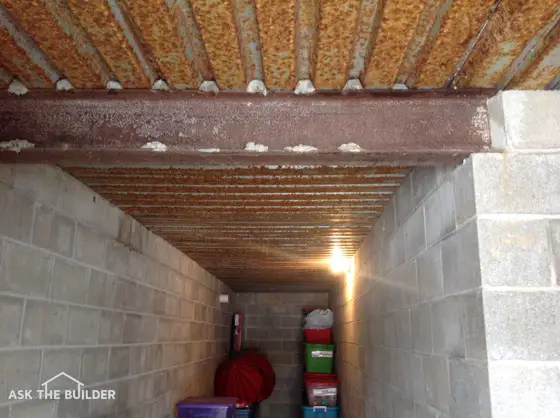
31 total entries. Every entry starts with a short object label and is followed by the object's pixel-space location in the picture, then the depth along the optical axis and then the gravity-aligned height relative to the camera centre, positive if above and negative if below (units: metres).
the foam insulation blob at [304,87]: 1.59 +0.76
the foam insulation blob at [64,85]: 1.60 +0.76
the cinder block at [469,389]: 1.47 -0.21
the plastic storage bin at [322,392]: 5.89 -0.83
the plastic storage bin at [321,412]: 5.81 -1.06
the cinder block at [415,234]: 2.24 +0.43
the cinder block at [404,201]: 2.41 +0.63
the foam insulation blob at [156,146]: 1.58 +0.55
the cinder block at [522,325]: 1.44 +0.00
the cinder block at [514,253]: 1.49 +0.22
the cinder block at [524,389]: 1.41 -0.18
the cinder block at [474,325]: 1.50 +0.00
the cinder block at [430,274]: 1.97 +0.21
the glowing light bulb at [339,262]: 4.54 +0.61
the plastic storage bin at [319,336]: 6.72 -0.19
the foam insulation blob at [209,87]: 1.60 +0.76
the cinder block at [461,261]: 1.57 +0.22
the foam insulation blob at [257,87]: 1.59 +0.76
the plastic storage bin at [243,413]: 5.72 -1.06
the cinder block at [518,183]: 1.55 +0.45
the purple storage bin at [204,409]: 4.31 -0.78
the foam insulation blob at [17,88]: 1.60 +0.75
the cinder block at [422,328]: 2.12 -0.02
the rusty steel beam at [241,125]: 1.58 +0.63
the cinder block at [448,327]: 1.72 -0.01
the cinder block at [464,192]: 1.61 +0.45
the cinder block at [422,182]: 2.06 +0.62
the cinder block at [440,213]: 1.83 +0.44
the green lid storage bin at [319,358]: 6.50 -0.47
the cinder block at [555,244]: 1.49 +0.25
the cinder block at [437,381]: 1.88 -0.23
